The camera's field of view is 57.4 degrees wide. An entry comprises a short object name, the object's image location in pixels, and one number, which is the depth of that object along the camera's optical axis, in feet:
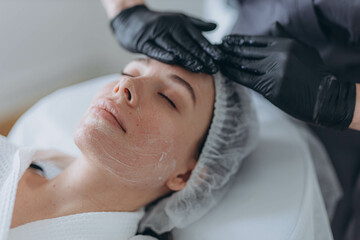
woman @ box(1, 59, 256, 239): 2.91
